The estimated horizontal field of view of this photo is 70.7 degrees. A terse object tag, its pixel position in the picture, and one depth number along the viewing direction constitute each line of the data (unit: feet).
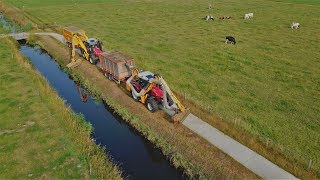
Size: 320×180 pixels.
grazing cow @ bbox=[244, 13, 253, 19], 114.44
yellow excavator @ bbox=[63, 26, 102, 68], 68.33
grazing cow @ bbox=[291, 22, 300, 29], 98.65
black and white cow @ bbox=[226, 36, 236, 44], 82.99
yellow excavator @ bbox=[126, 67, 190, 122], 45.67
